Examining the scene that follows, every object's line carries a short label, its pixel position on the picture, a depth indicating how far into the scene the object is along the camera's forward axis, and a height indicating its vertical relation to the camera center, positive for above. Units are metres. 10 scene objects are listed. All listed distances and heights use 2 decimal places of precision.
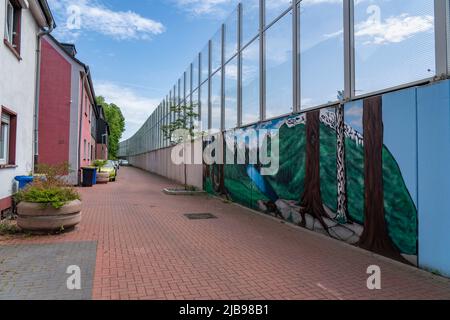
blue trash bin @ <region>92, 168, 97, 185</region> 19.16 -0.67
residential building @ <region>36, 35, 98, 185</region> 17.56 +3.14
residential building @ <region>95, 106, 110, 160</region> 42.04 +3.88
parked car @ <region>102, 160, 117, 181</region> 22.61 -0.20
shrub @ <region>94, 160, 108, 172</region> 22.12 +0.19
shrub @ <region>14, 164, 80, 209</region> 6.67 -0.46
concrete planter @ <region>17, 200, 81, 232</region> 6.58 -0.97
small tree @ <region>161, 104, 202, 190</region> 17.59 +2.09
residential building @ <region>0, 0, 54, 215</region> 7.74 +2.10
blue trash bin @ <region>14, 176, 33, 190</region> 8.45 -0.32
